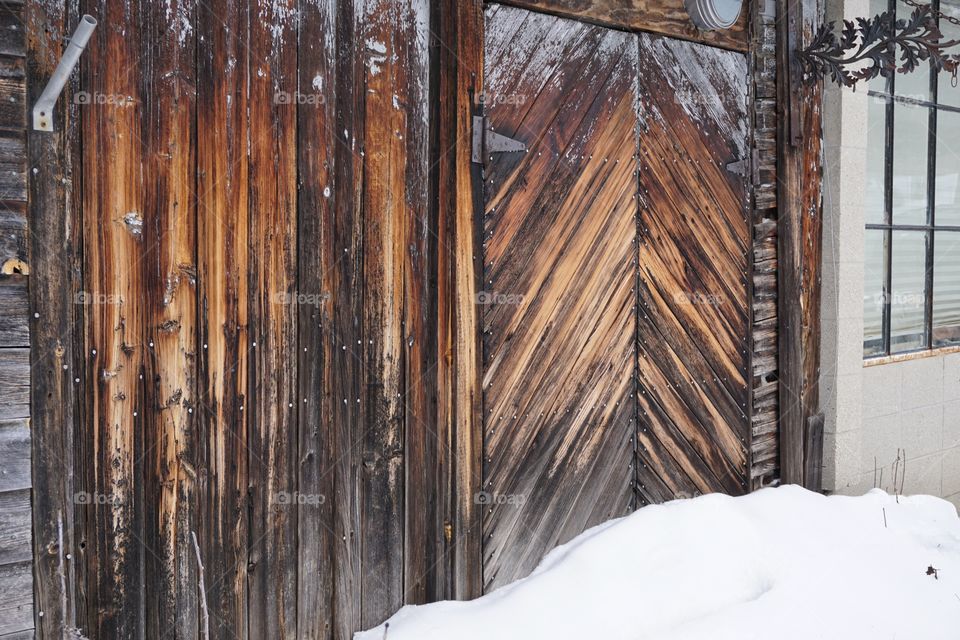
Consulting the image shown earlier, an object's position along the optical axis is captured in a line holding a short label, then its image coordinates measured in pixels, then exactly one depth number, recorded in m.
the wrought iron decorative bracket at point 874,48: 3.91
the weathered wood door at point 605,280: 3.29
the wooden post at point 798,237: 4.20
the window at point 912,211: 4.87
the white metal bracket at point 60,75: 2.12
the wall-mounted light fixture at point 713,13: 3.67
